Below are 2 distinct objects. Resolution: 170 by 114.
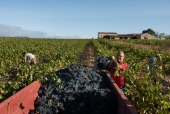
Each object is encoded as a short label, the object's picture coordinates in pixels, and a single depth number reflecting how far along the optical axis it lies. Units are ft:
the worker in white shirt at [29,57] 18.40
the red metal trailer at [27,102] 5.55
